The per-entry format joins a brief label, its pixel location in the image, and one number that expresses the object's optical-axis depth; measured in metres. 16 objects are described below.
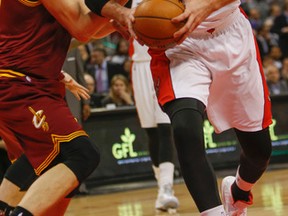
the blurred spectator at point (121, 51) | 13.61
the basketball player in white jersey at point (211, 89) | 3.91
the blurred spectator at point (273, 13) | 16.41
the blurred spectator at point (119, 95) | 10.68
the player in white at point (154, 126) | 6.94
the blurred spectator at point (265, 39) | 15.13
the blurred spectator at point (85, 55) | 12.84
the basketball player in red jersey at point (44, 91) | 3.89
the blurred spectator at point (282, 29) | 15.49
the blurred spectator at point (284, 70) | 13.33
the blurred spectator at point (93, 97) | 10.46
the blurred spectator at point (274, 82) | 12.63
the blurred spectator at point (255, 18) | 16.00
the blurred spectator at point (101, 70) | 12.75
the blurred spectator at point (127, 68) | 12.84
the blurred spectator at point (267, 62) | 13.35
